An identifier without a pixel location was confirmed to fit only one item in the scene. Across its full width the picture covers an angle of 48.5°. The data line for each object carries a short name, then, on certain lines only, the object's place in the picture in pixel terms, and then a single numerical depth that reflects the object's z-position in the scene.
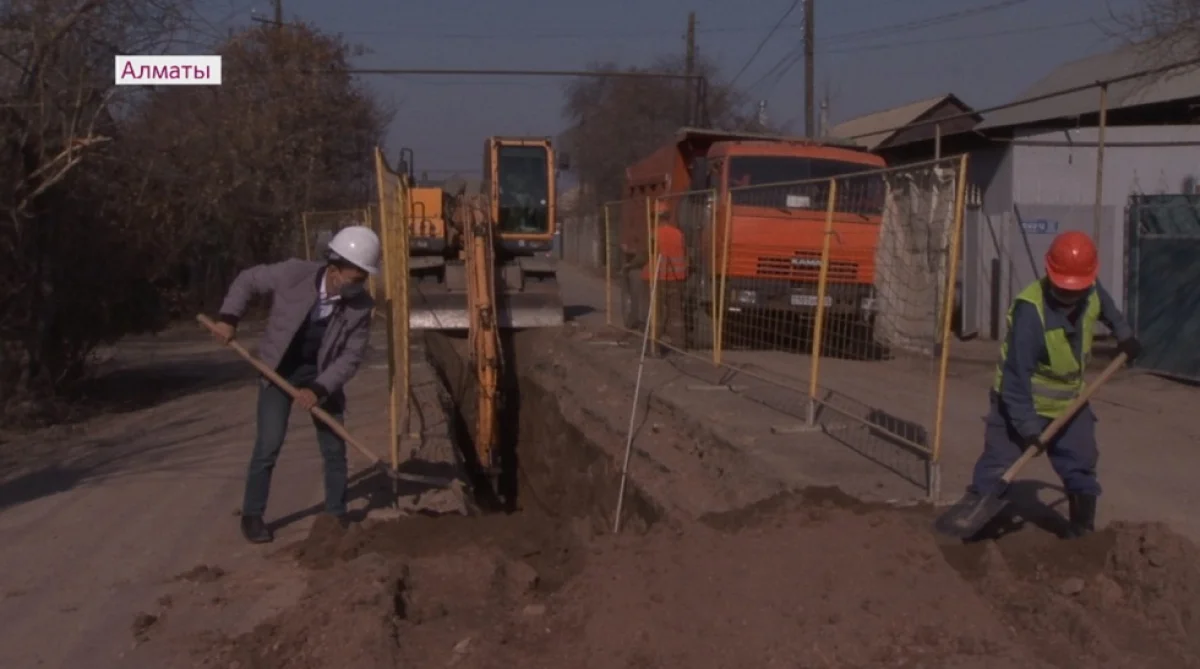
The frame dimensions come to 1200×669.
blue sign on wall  19.32
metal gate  13.68
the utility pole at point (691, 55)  42.33
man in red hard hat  6.27
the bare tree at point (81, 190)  12.51
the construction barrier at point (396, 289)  8.36
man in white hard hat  7.22
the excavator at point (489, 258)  10.72
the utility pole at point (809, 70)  31.03
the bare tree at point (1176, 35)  13.96
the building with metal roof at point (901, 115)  39.62
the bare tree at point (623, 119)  53.94
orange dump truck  9.38
